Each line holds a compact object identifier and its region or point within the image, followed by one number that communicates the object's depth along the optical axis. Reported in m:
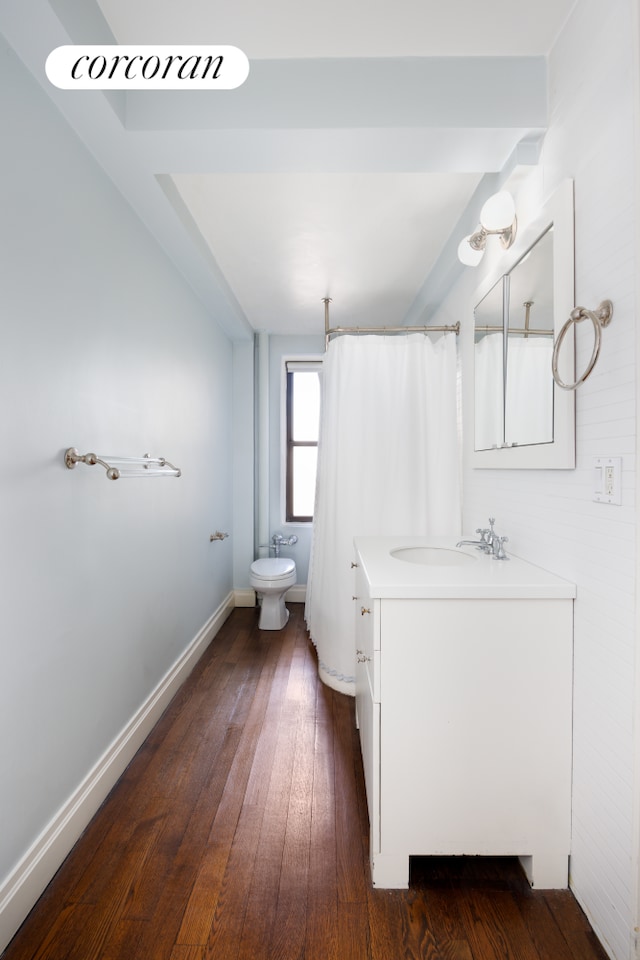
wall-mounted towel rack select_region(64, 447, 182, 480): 1.47
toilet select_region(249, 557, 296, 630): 3.30
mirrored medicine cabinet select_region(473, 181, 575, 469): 1.32
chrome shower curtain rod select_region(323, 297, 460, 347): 2.47
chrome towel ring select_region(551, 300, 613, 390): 1.08
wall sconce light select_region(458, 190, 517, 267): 1.61
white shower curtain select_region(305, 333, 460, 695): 2.48
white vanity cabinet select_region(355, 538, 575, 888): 1.30
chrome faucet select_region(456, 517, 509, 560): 1.72
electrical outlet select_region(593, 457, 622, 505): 1.10
